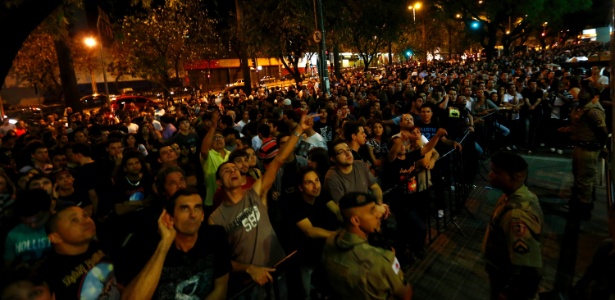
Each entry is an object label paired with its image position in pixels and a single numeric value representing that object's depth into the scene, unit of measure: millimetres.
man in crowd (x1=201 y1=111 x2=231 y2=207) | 5746
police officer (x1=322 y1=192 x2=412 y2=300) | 2775
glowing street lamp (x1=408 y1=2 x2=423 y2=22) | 33031
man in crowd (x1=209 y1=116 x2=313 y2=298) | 3627
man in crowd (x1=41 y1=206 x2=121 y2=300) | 2682
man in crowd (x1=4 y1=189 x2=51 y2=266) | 3787
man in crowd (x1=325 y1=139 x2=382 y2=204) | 4582
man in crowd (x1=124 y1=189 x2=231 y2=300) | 2695
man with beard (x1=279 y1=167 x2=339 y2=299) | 3957
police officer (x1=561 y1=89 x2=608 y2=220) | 6363
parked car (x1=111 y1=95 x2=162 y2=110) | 28812
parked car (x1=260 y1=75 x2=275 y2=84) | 52969
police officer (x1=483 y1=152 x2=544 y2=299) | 3178
